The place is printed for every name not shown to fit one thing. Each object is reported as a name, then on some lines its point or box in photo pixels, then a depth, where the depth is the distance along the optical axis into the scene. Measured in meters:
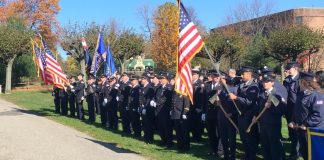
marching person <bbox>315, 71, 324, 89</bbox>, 7.41
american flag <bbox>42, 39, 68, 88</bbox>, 16.72
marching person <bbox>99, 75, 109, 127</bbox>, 14.79
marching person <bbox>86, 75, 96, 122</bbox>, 16.39
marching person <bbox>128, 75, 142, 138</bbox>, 12.73
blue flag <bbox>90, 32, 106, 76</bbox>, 19.47
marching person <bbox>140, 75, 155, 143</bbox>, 11.85
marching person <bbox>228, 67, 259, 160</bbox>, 8.36
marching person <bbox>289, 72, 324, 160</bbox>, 7.14
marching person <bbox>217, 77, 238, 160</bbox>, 9.02
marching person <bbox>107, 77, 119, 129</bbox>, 14.42
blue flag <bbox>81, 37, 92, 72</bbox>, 22.34
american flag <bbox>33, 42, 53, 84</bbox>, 17.12
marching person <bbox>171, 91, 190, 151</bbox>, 10.47
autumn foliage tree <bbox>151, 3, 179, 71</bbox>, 48.66
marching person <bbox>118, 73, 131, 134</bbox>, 13.47
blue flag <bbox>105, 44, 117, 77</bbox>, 19.30
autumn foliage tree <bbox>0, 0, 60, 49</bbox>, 54.22
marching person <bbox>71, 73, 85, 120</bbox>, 17.12
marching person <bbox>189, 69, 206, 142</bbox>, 11.21
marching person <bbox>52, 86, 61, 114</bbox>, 19.59
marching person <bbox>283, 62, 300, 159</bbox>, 8.91
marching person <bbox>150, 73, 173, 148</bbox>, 11.07
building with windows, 52.29
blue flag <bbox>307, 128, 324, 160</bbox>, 5.49
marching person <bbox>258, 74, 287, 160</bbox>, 7.97
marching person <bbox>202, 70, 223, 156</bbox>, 10.02
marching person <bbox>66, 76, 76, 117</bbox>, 18.03
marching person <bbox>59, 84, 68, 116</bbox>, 18.72
